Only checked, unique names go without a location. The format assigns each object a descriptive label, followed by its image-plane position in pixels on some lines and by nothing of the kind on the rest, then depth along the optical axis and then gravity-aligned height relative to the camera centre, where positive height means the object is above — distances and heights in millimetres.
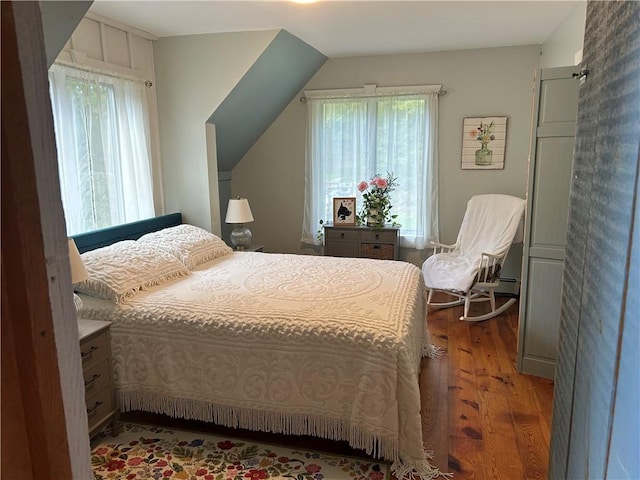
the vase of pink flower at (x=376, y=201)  4629 -414
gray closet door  2633 -351
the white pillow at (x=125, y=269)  2438 -616
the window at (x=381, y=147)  4629 +133
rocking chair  3936 -886
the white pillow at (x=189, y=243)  3145 -588
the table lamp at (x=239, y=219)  4035 -504
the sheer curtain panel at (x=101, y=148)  3051 +111
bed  2055 -905
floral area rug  2074 -1415
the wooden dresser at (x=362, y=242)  4566 -828
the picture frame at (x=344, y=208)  4785 -496
